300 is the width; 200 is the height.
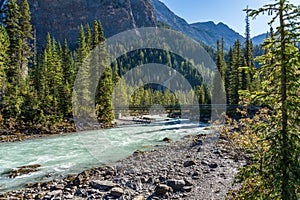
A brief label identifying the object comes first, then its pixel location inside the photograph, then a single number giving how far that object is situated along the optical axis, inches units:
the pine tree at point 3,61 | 1225.5
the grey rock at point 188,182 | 416.6
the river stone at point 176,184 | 405.4
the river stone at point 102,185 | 432.8
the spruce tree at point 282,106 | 177.5
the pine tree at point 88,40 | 1640.7
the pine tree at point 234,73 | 1775.3
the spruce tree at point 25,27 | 1552.9
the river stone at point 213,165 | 517.6
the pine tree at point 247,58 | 1733.5
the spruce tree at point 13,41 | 1375.5
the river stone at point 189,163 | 545.0
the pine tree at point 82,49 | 1614.1
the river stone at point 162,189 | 392.8
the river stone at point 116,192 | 401.4
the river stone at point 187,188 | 396.5
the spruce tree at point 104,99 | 1530.5
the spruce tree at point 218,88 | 1953.2
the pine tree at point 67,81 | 1526.8
